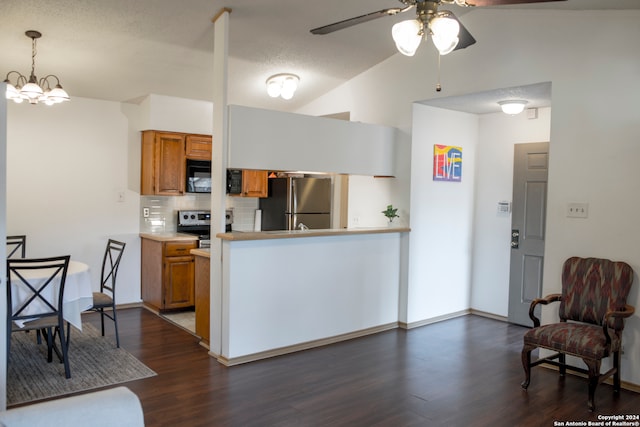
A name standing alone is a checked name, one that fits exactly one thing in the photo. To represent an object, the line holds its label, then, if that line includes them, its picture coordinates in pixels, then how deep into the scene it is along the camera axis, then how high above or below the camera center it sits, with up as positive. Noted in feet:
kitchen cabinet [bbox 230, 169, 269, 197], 21.57 +0.38
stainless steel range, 20.18 -1.29
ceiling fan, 8.15 +2.88
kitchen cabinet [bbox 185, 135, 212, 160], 19.65 +1.81
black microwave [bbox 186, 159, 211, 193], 19.84 +0.63
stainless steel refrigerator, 21.17 -0.43
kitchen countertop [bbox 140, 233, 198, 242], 18.26 -1.76
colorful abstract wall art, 17.67 +1.27
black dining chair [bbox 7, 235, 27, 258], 15.87 -1.99
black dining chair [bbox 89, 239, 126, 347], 13.93 -3.21
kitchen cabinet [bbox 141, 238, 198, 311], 18.22 -3.15
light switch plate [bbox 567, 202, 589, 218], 12.85 -0.24
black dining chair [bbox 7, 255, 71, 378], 11.22 -2.63
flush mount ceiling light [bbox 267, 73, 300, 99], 17.70 +3.92
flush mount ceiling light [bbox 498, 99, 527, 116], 15.94 +3.03
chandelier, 12.29 +2.44
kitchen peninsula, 13.23 -2.83
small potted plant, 16.94 -0.58
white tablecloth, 11.39 -2.56
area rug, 11.19 -4.58
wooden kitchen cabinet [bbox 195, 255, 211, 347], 14.49 -3.14
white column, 13.20 +0.70
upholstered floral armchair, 10.92 -2.86
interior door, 17.33 -0.98
